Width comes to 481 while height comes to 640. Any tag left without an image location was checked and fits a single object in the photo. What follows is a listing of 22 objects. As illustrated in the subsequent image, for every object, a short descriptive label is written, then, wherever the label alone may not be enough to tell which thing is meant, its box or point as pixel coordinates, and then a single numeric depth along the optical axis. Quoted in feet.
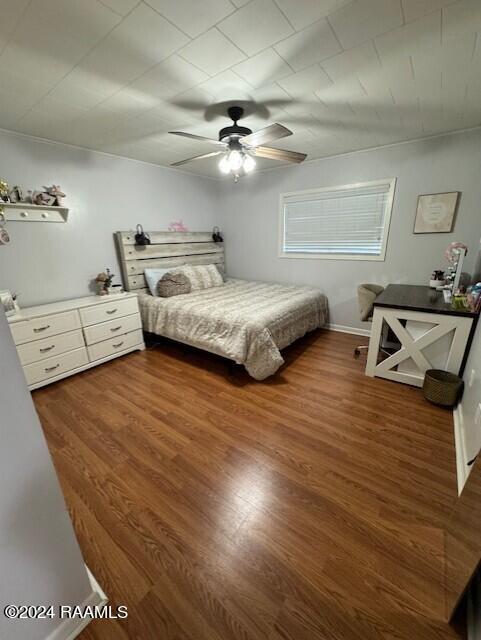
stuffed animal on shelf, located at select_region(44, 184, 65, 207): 8.34
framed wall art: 8.70
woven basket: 6.51
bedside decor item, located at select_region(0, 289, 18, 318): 7.56
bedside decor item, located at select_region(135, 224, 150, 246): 10.70
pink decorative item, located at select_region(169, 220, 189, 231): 12.49
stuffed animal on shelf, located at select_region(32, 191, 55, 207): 8.09
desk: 6.68
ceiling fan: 6.25
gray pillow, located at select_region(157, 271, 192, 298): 10.79
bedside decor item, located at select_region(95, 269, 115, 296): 9.84
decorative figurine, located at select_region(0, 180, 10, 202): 7.34
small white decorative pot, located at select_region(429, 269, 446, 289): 8.70
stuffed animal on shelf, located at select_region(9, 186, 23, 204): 7.70
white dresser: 7.55
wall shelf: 7.65
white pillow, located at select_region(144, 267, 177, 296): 10.97
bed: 7.86
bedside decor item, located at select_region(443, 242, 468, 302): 7.43
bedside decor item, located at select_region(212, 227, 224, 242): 14.28
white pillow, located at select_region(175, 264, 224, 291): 11.85
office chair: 8.93
